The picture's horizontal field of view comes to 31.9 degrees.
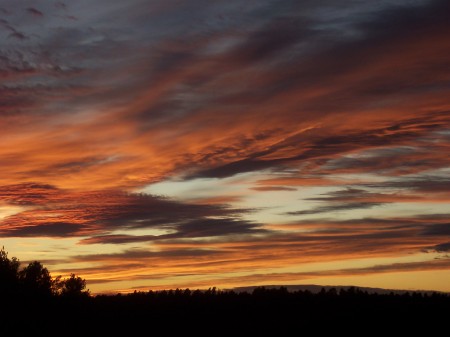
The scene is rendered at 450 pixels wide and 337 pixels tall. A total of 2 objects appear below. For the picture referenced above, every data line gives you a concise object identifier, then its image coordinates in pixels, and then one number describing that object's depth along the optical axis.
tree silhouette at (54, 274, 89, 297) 111.62
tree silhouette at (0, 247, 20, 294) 95.19
